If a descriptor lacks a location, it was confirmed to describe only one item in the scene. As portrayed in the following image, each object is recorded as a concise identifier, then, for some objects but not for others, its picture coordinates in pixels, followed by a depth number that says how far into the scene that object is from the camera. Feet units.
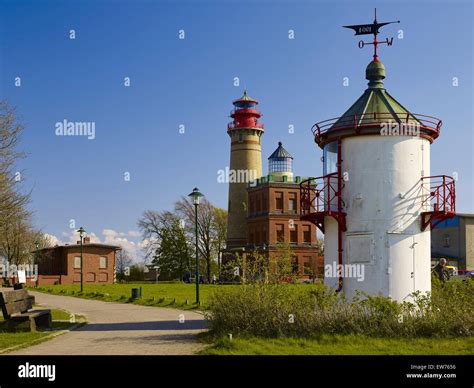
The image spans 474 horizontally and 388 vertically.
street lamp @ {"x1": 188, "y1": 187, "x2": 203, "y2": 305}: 84.84
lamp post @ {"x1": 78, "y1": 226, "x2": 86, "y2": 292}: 137.49
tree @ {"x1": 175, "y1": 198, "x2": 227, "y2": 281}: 259.60
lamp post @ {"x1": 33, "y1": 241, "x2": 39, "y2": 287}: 241.12
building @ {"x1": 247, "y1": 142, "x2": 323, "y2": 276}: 225.15
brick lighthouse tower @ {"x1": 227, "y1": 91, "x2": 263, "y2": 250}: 236.43
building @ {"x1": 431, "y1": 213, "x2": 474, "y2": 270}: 225.15
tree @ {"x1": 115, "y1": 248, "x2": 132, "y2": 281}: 366.51
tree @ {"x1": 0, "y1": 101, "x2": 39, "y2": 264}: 69.92
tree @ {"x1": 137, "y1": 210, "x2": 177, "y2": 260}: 267.18
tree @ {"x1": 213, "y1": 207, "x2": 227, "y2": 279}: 265.13
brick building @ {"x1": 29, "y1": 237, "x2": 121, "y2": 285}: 241.76
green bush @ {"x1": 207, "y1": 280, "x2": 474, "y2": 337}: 50.21
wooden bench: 57.82
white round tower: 59.26
